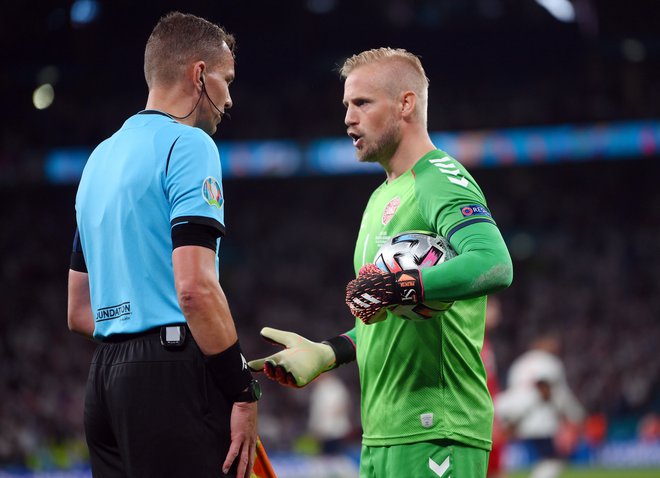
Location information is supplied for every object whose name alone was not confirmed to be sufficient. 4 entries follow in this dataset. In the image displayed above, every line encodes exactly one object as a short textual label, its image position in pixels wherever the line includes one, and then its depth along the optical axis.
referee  6.35
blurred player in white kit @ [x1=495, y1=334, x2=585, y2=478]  23.55
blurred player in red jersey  19.08
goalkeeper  6.84
